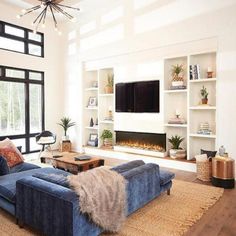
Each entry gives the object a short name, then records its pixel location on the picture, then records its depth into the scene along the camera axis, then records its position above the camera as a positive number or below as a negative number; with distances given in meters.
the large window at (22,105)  6.52 +0.16
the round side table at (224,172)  4.06 -1.10
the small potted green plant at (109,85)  6.87 +0.75
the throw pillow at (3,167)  3.38 -0.83
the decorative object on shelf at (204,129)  5.11 -0.42
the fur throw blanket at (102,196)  2.17 -0.84
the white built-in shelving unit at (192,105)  5.18 +0.13
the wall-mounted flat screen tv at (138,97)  5.86 +0.36
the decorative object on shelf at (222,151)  4.30 -0.76
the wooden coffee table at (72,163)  4.42 -1.05
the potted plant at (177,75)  5.46 +0.84
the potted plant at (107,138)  6.91 -0.83
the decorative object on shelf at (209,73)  5.05 +0.81
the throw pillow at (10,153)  3.95 -0.74
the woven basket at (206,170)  4.40 -1.14
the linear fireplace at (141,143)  5.83 -0.88
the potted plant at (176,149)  5.41 -0.92
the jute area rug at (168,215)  2.63 -1.36
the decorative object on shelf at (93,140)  7.16 -0.94
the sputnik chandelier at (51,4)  4.42 +2.07
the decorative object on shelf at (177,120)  5.47 -0.23
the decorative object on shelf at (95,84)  7.36 +0.85
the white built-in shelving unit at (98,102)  7.02 +0.26
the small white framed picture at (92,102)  7.30 +0.27
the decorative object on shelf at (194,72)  5.14 +0.85
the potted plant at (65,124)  7.44 -0.45
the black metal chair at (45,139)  6.38 -0.79
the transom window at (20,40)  6.37 +2.06
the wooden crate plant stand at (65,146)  7.30 -1.13
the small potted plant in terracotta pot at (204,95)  5.17 +0.34
